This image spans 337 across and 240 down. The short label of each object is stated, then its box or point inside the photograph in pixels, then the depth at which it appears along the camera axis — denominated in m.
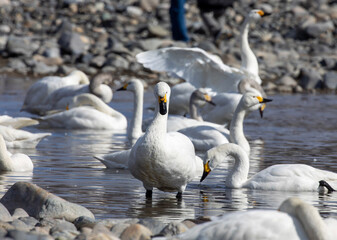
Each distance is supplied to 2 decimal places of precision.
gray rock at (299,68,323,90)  41.44
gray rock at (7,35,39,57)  45.37
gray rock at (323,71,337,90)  41.44
